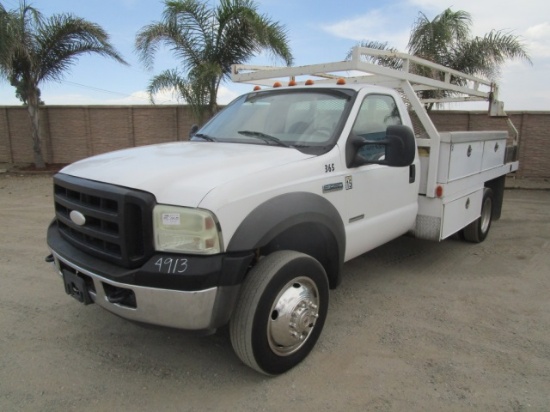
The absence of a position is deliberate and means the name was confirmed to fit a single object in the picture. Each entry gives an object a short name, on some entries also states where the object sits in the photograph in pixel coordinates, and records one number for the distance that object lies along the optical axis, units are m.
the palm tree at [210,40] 10.56
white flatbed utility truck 2.37
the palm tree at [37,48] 11.44
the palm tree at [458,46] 11.07
